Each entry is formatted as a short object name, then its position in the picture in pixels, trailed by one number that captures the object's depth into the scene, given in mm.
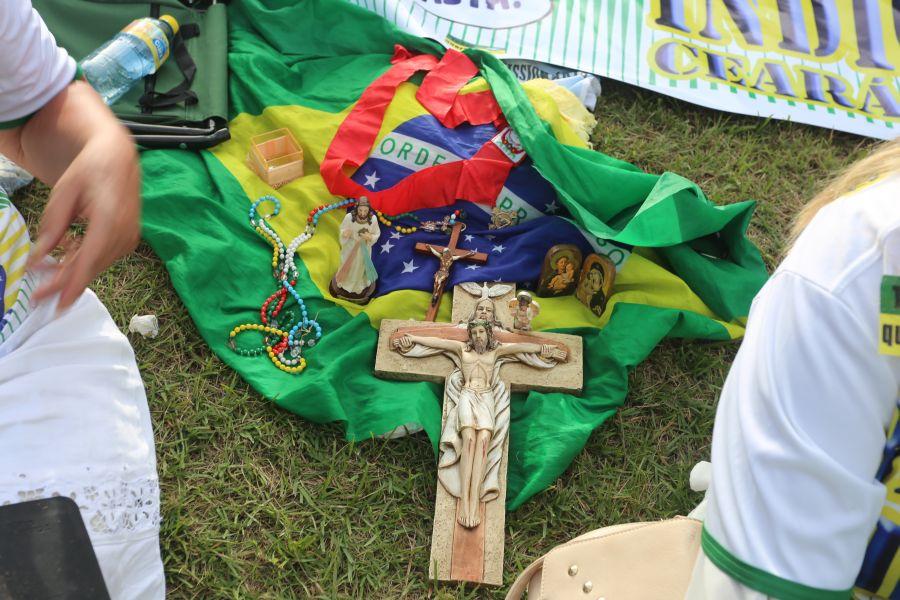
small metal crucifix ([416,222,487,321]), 3059
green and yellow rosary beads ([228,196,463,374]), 2924
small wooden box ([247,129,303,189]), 3324
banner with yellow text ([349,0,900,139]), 3932
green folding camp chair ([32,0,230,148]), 3393
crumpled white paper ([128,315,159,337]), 2926
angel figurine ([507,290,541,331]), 2846
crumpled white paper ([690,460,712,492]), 2406
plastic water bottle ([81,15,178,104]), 3395
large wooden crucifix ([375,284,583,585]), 2486
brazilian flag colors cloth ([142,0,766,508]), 2822
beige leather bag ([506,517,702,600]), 1736
